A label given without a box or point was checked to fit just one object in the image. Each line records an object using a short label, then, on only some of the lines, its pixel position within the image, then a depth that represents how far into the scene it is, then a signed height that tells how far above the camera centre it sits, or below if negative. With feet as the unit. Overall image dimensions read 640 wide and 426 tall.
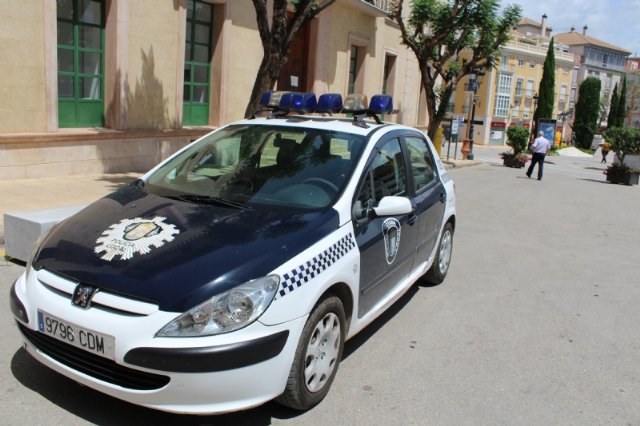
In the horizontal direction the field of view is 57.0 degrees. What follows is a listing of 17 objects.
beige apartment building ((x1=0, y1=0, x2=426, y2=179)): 32.37 +1.22
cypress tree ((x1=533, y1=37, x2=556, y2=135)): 175.58 +8.07
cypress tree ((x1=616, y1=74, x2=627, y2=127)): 225.56 +7.85
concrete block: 17.54 -4.07
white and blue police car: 9.15 -2.87
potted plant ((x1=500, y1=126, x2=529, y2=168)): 80.84 -3.15
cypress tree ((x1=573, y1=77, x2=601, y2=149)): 201.26 +4.33
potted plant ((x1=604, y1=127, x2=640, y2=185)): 70.28 -2.80
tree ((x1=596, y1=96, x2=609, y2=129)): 306.06 +10.29
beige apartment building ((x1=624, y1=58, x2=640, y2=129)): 277.83 +20.03
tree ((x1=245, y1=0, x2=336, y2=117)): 29.27 +3.40
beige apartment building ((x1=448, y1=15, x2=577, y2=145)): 230.48 +11.22
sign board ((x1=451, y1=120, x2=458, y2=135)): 81.66 -1.27
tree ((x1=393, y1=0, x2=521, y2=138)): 66.13 +10.17
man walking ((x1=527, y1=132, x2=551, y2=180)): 66.03 -2.98
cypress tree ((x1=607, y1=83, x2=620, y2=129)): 230.48 +6.58
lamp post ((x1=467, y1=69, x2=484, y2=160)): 87.04 +4.96
